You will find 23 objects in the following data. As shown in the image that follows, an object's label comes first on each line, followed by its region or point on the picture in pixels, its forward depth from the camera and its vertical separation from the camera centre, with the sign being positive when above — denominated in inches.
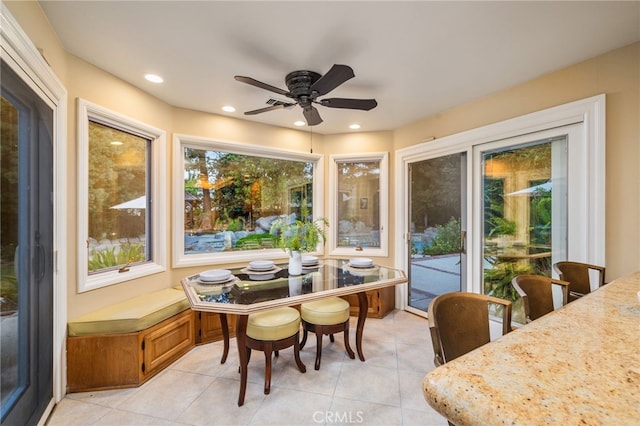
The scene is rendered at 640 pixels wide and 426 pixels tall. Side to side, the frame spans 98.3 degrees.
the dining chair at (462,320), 50.1 -20.5
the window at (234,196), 133.4 +9.3
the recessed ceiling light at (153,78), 100.0 +49.9
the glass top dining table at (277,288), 73.2 -23.2
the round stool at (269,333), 84.4 -37.2
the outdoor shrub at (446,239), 134.6 -13.3
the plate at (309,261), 115.9 -20.4
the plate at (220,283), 87.3 -22.7
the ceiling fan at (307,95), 91.1 +39.5
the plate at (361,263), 112.2 -20.7
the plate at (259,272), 102.4 -22.4
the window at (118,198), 91.3 +5.8
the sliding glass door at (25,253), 60.2 -9.7
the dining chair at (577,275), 79.8 -18.3
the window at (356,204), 164.6 +5.5
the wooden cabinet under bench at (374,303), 146.1 -47.9
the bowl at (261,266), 106.8 -20.5
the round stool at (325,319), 98.3 -38.1
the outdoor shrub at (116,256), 99.3 -16.5
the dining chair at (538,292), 65.9 -19.1
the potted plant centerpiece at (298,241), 102.1 -10.3
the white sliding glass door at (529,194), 89.3 +7.3
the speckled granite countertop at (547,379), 21.2 -15.3
